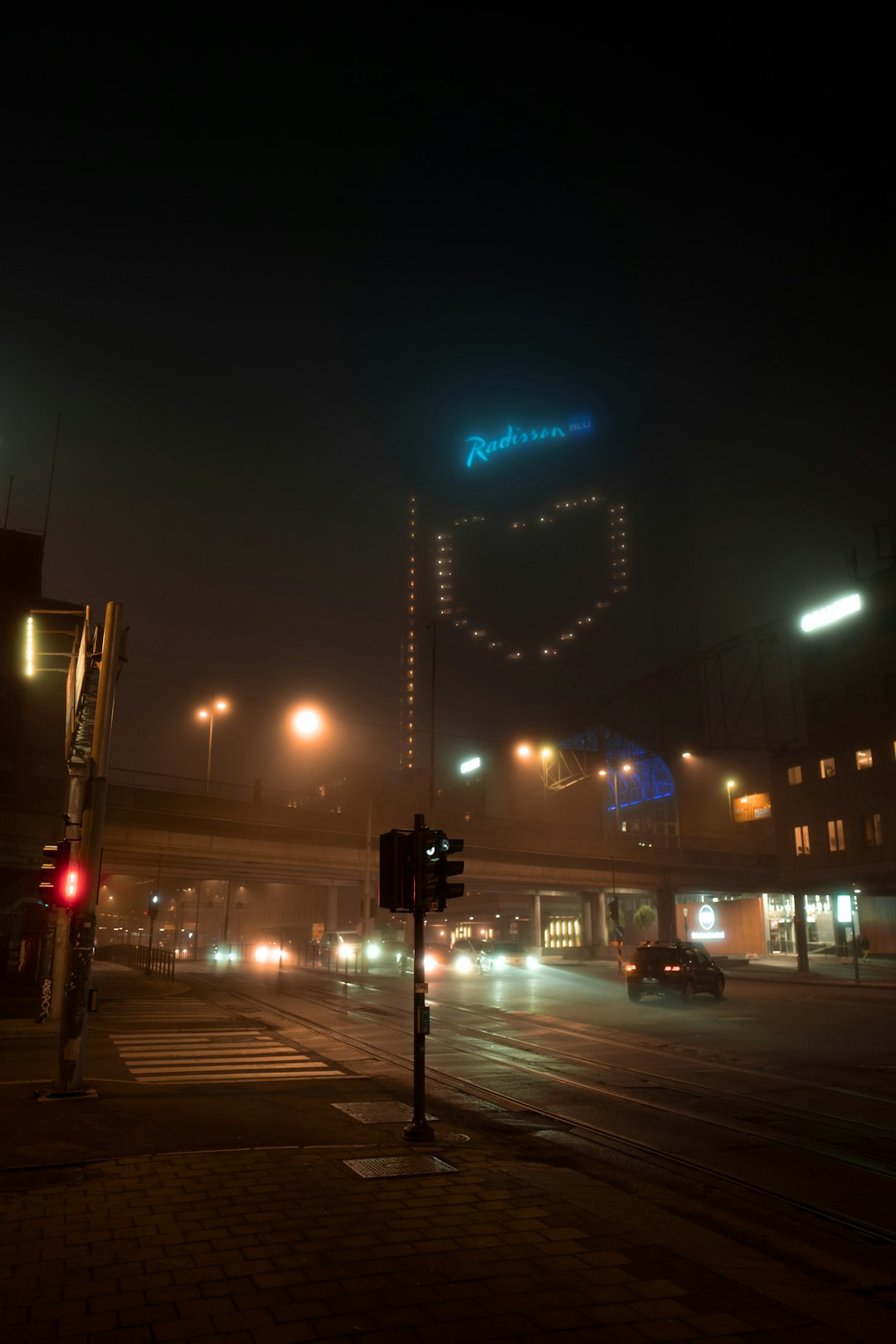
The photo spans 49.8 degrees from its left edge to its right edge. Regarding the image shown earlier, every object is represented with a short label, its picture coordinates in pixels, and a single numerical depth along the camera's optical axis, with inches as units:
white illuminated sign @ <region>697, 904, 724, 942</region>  3248.0
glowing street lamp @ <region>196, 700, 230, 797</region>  1952.5
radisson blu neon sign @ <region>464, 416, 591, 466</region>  6796.3
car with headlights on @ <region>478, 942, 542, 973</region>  1992.0
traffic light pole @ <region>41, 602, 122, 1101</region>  469.7
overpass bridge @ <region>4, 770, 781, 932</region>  1915.6
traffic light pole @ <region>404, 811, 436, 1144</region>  387.9
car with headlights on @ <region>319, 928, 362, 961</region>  2110.0
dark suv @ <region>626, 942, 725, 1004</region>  1135.0
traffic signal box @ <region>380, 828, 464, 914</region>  412.5
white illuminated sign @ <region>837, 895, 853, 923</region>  2509.4
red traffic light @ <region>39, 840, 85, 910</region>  490.9
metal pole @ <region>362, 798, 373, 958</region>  1902.1
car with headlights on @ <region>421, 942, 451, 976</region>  2089.1
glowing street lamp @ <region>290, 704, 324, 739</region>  1697.8
